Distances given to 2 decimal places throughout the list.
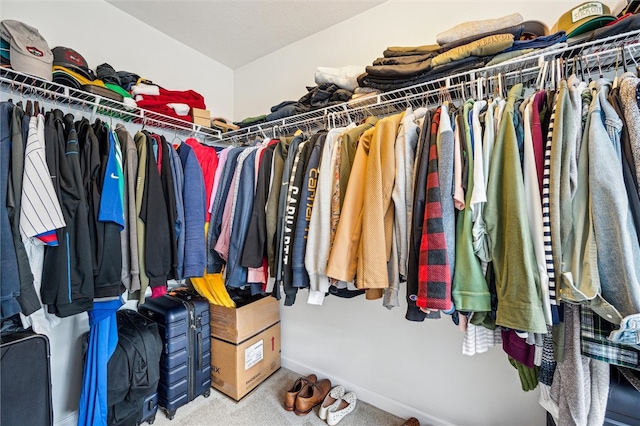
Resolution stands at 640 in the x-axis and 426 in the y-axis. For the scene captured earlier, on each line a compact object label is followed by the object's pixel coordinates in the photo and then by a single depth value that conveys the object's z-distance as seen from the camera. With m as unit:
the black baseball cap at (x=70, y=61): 1.24
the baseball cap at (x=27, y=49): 1.04
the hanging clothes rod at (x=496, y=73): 0.83
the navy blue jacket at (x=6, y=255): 0.81
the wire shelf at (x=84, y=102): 1.11
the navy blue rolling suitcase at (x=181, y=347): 1.56
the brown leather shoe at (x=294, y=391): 1.55
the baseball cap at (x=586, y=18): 0.85
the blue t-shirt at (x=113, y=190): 1.02
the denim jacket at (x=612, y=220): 0.59
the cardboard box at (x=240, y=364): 1.66
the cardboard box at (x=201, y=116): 1.73
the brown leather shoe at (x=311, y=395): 1.52
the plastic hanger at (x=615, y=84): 0.69
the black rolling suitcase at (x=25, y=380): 1.01
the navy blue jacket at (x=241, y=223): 1.13
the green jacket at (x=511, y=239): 0.64
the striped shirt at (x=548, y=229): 0.65
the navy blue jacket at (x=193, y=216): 1.23
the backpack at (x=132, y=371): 1.31
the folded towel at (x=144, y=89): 1.52
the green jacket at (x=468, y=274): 0.71
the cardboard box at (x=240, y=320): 1.67
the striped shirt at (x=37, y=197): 0.88
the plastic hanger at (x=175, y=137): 1.80
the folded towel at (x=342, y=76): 1.38
